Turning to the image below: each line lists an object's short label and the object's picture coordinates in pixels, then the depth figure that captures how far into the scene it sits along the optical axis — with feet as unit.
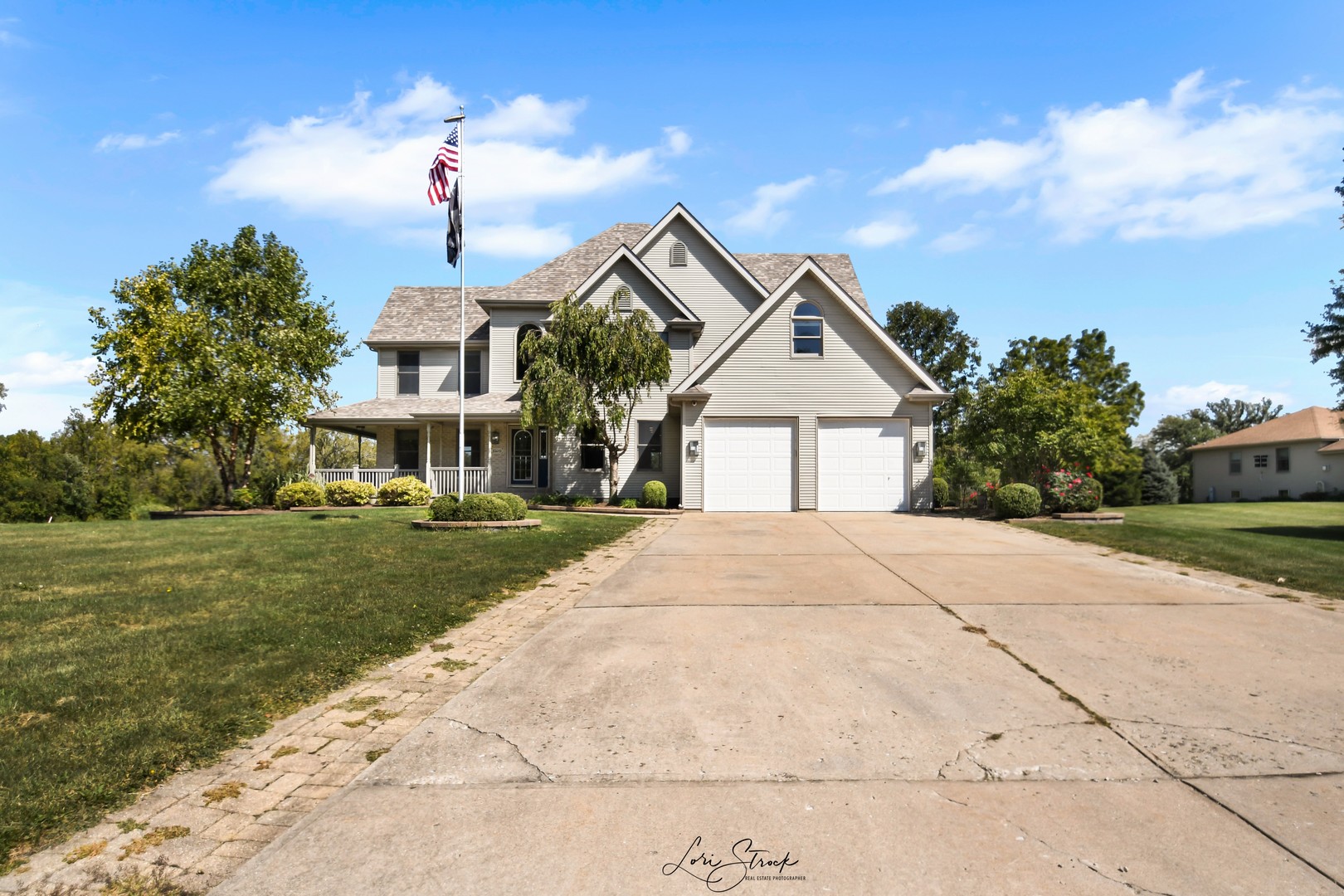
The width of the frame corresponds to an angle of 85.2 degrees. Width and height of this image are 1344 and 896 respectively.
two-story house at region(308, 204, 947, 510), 69.62
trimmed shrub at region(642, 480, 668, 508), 70.08
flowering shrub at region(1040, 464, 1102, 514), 57.47
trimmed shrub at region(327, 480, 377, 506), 74.28
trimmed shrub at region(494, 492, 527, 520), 51.37
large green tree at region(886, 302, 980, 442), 136.15
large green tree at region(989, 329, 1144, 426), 153.99
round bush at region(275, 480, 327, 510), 73.72
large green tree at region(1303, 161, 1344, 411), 59.31
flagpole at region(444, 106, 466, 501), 58.75
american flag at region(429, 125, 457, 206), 60.29
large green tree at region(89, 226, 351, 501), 72.13
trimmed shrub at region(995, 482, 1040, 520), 57.47
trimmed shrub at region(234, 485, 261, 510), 73.41
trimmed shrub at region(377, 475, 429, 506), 76.13
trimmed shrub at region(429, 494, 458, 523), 50.03
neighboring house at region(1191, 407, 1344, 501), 120.26
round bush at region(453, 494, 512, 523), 50.39
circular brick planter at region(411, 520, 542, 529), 49.01
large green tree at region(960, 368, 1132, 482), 70.08
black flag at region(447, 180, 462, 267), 59.52
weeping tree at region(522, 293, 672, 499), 66.74
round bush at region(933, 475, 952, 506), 76.84
